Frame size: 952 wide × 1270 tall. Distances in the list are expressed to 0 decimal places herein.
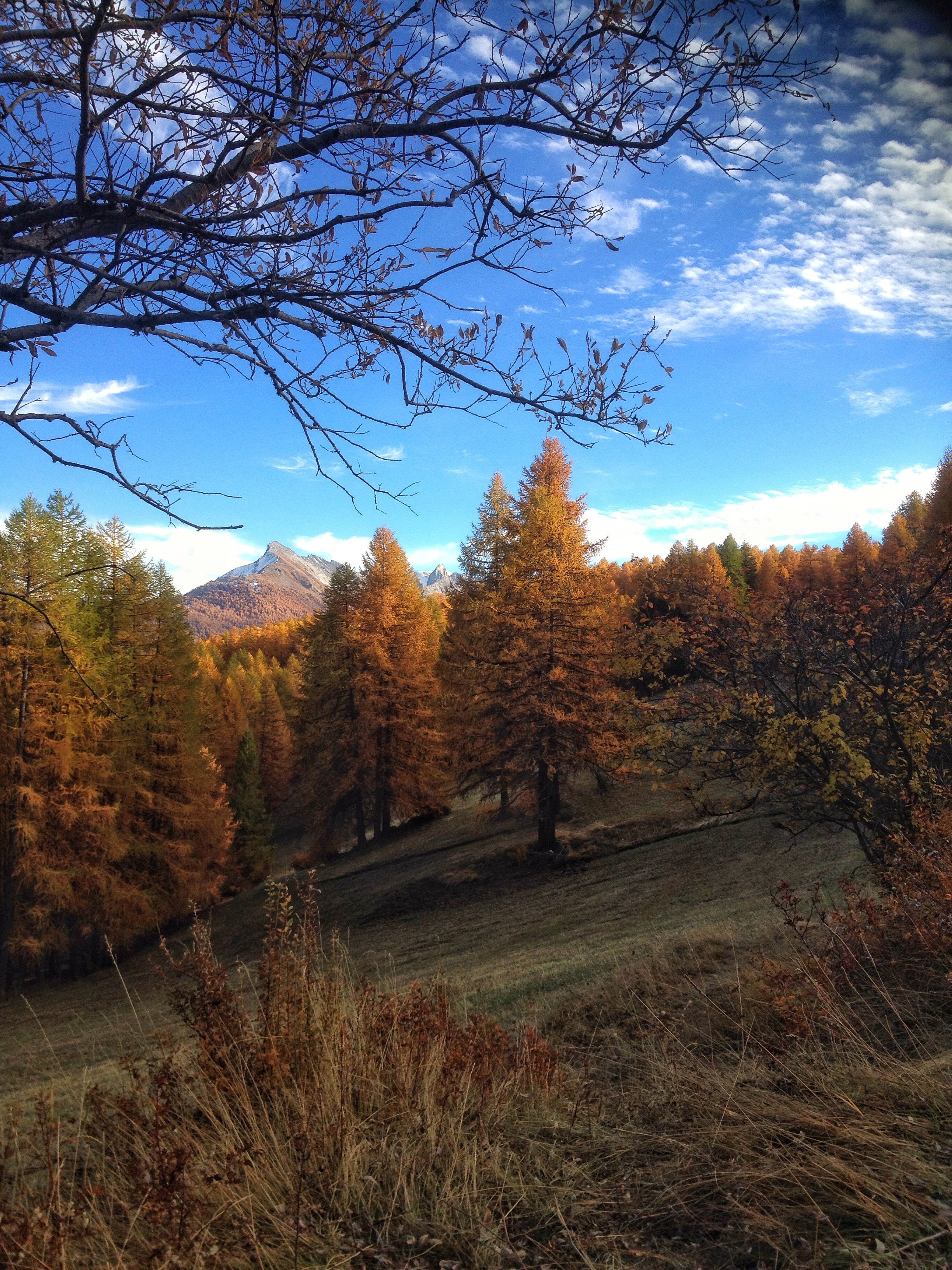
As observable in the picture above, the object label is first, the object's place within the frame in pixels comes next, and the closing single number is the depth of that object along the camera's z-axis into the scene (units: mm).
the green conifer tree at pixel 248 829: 29109
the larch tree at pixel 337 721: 25344
